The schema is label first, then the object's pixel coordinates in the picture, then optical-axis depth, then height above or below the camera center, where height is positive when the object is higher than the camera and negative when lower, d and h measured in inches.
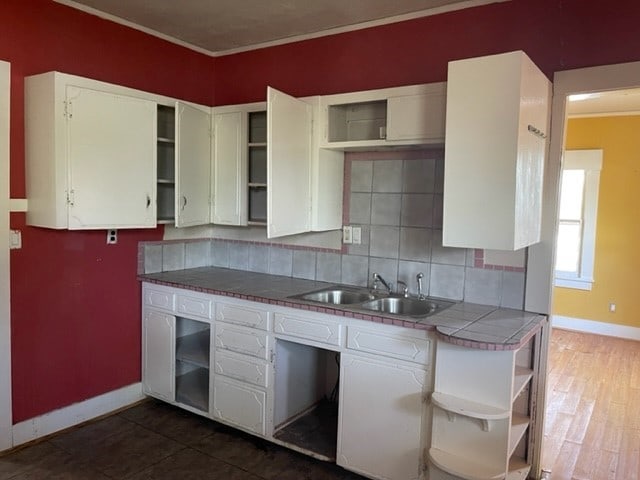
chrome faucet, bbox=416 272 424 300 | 110.5 -17.0
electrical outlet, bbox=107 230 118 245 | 122.0 -9.2
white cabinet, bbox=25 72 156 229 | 100.7 +10.4
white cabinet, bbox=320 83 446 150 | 99.3 +21.1
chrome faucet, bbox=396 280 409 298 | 113.0 -18.6
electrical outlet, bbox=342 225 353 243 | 123.4 -6.6
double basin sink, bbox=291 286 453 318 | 107.2 -21.3
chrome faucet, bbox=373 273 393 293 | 116.3 -17.7
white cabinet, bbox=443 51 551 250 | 81.1 +10.9
